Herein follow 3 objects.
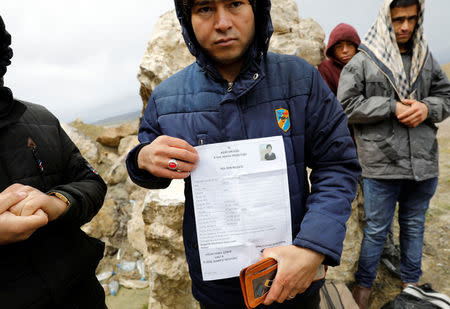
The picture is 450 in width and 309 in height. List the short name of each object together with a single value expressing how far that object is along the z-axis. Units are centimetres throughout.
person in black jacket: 104
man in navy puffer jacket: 95
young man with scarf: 206
